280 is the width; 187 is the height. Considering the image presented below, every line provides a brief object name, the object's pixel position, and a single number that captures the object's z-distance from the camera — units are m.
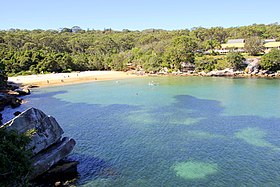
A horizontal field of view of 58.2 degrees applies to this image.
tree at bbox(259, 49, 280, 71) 88.19
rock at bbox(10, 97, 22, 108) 52.88
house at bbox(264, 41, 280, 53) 113.39
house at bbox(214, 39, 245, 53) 120.62
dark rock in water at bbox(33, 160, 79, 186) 21.77
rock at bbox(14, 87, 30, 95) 68.97
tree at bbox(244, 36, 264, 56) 108.00
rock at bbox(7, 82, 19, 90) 73.76
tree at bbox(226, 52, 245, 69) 93.75
